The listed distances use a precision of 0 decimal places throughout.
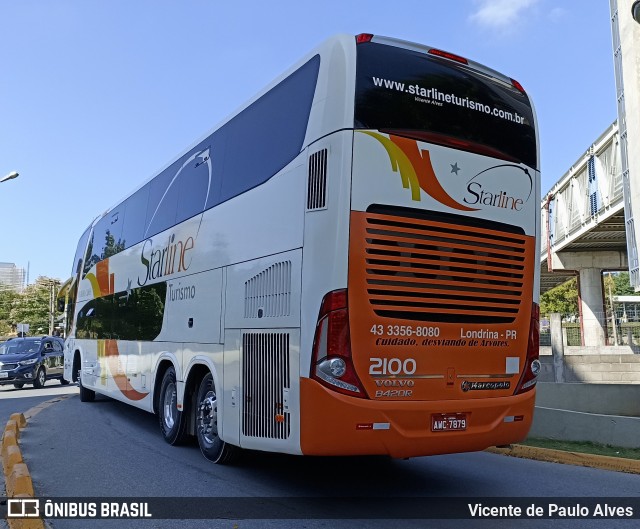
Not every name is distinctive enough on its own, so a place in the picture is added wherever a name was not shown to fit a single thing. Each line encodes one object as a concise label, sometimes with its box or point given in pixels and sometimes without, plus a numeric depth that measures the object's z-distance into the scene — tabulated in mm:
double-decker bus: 5297
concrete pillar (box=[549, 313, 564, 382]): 17328
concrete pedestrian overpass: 20156
